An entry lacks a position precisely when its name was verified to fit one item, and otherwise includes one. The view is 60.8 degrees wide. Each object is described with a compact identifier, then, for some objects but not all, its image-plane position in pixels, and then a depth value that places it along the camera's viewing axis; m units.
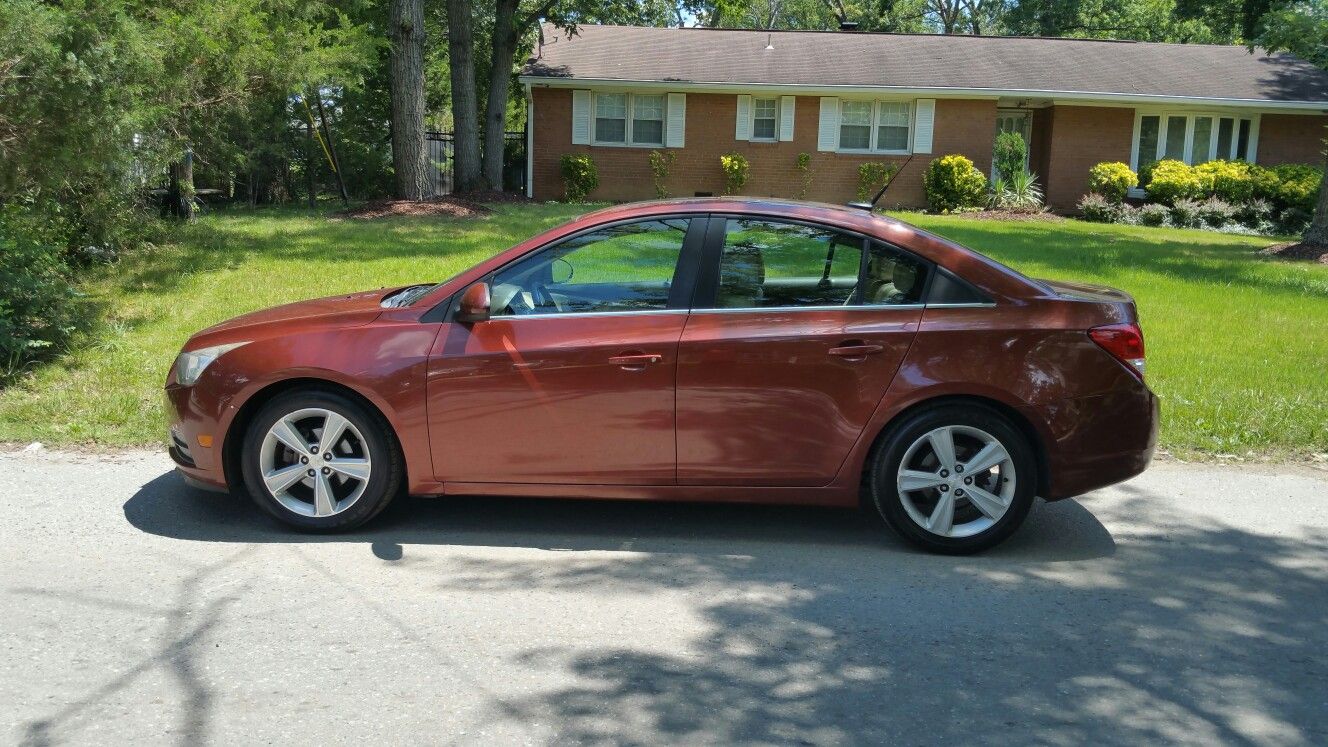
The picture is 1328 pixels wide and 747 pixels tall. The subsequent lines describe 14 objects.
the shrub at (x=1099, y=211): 25.92
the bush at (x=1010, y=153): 26.92
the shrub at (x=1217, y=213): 25.08
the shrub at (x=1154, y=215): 25.36
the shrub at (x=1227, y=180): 25.70
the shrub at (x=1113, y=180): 26.38
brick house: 27.03
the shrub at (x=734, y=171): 26.94
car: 5.32
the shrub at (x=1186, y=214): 25.12
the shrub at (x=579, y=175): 26.53
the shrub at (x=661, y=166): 27.25
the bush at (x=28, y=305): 8.58
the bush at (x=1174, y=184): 25.92
